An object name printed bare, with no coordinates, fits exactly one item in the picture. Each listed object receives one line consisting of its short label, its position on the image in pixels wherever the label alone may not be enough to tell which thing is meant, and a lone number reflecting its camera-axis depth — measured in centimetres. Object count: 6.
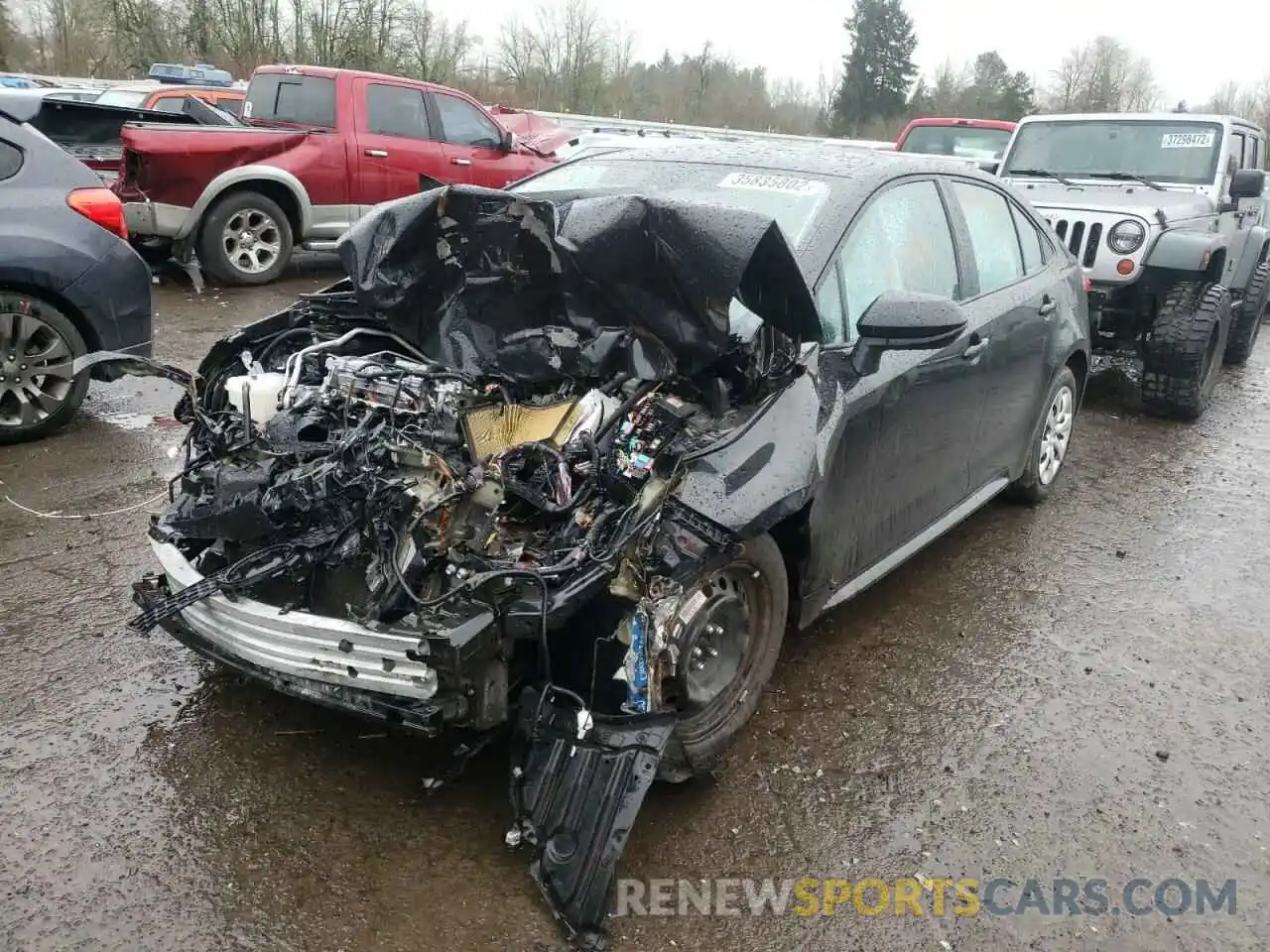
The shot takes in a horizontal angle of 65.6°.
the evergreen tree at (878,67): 4888
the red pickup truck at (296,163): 890
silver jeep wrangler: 702
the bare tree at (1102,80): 4988
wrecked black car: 252
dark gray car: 517
